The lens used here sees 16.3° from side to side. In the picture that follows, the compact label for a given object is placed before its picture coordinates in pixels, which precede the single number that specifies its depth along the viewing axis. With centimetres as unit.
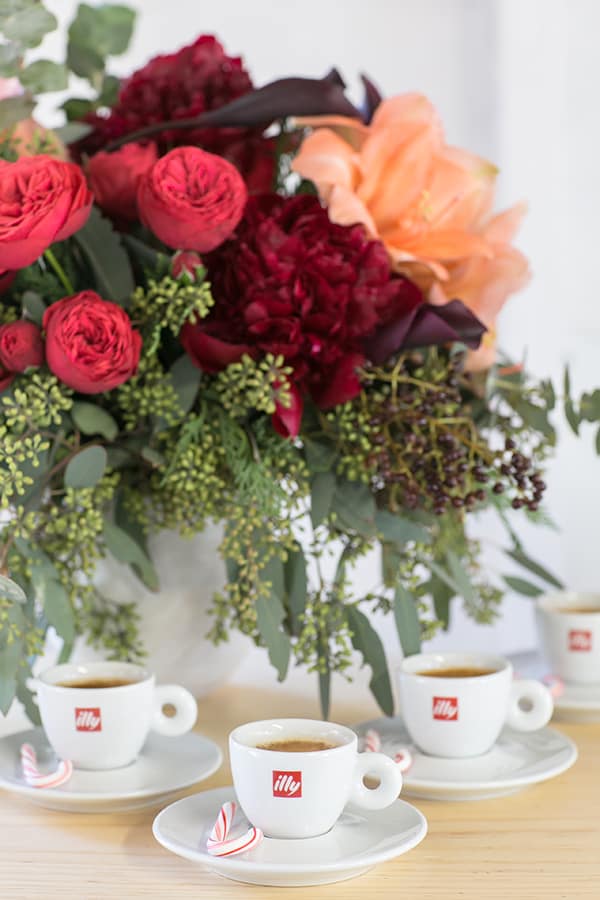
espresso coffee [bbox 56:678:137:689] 107
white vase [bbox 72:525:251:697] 118
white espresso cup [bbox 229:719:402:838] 94
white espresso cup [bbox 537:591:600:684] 122
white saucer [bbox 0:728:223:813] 102
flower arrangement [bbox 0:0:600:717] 107
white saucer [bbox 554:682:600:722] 119
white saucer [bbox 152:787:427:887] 92
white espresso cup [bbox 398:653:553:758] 106
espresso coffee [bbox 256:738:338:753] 97
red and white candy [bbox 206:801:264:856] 92
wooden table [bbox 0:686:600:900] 93
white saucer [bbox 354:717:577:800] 103
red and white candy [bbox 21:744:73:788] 103
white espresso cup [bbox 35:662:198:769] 104
